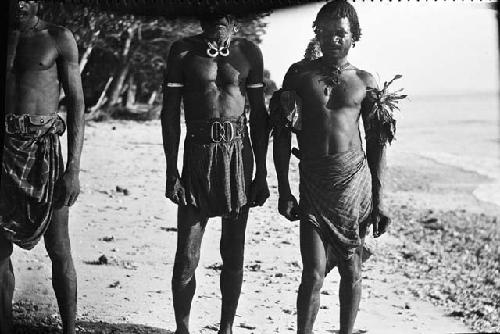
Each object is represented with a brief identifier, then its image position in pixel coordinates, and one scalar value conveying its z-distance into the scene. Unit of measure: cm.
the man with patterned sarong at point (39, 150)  433
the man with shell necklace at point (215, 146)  429
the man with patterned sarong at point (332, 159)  425
